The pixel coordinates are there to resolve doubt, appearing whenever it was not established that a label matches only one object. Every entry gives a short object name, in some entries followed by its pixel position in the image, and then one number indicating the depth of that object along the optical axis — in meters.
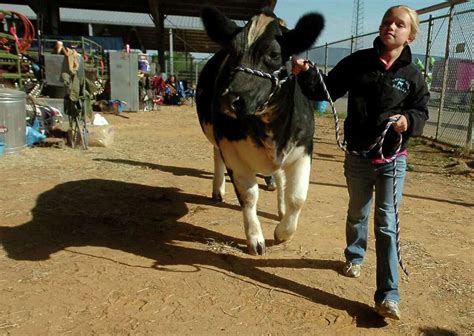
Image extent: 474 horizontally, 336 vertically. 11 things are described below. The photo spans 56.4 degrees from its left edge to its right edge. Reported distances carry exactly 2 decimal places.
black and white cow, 2.78
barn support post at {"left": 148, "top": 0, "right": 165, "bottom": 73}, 21.50
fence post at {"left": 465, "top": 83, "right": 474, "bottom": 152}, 8.46
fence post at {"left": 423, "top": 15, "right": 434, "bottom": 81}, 10.16
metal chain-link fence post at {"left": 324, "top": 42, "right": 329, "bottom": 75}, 17.81
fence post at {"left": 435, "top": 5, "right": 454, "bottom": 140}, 9.26
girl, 2.73
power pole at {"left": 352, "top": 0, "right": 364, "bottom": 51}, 14.82
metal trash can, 7.37
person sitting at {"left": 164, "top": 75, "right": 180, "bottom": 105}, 21.84
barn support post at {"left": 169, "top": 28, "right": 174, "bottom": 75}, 26.41
